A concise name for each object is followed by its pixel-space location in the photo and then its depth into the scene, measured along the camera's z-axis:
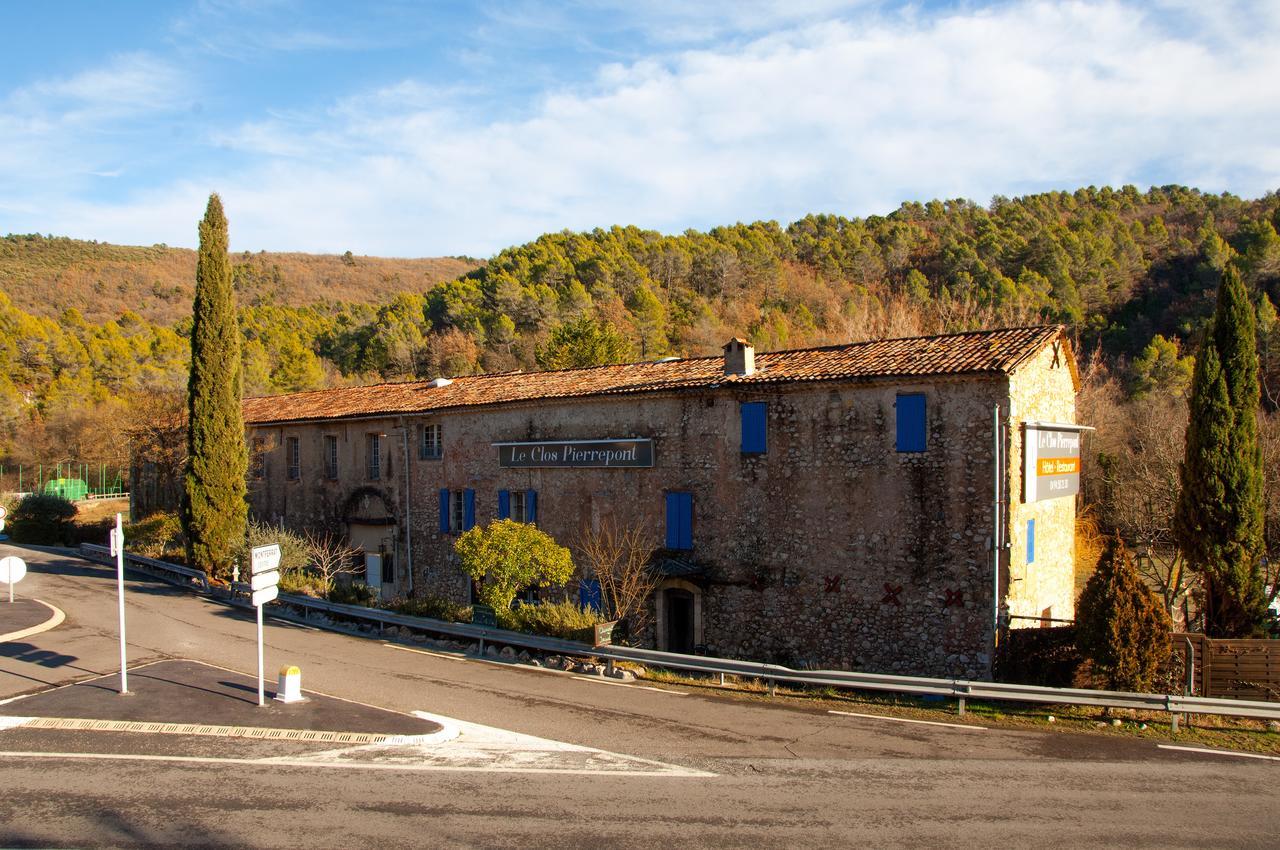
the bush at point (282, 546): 24.33
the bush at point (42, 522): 37.59
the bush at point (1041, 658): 14.73
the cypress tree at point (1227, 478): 16.11
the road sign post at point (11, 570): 17.02
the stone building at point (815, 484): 16.48
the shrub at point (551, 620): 17.11
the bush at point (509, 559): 18.09
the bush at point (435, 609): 19.47
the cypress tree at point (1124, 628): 13.50
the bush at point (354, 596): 22.16
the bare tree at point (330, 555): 26.54
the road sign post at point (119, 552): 13.32
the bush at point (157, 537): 30.86
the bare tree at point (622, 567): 19.52
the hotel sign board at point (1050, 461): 16.78
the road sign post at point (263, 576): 12.31
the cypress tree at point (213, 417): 26.30
